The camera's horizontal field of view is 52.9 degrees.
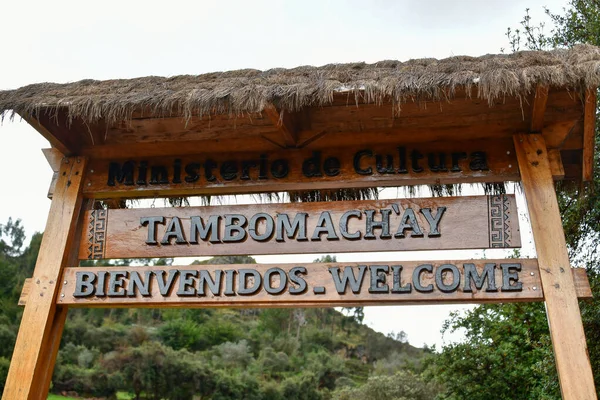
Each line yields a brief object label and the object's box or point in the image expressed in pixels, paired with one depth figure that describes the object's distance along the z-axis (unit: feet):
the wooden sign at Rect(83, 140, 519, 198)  13.07
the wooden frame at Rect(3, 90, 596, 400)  11.51
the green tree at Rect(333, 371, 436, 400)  51.70
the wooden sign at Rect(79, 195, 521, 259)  12.28
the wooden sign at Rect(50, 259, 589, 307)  11.46
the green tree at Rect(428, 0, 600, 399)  24.23
